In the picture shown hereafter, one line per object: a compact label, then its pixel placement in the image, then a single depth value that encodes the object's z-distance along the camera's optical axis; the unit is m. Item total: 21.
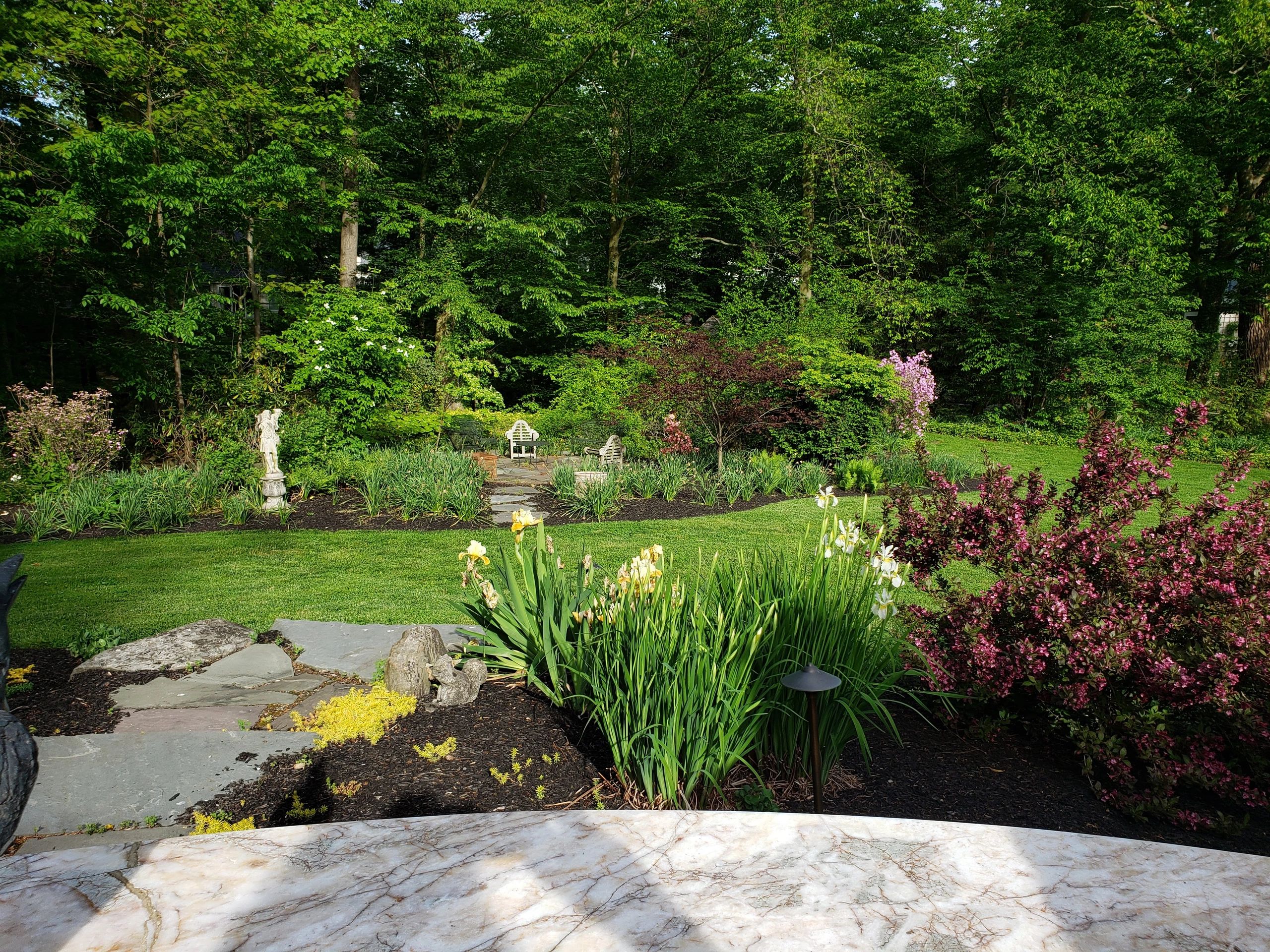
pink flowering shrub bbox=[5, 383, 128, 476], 7.67
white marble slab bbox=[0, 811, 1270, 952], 1.37
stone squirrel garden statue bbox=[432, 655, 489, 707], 3.14
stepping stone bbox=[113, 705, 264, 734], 3.03
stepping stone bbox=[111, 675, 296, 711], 3.31
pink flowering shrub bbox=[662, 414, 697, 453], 9.73
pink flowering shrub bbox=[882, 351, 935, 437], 10.84
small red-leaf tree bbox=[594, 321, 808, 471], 9.53
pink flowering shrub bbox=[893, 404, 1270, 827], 2.49
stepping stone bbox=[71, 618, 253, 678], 3.71
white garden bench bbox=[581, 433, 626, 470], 9.91
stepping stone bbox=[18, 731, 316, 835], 2.44
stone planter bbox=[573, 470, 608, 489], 8.27
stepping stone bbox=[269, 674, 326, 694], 3.47
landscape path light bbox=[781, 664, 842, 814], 2.10
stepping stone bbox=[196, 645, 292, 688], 3.60
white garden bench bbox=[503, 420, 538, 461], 11.90
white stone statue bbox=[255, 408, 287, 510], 7.48
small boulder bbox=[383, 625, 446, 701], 3.17
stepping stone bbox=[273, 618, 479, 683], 3.75
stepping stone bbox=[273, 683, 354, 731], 3.08
